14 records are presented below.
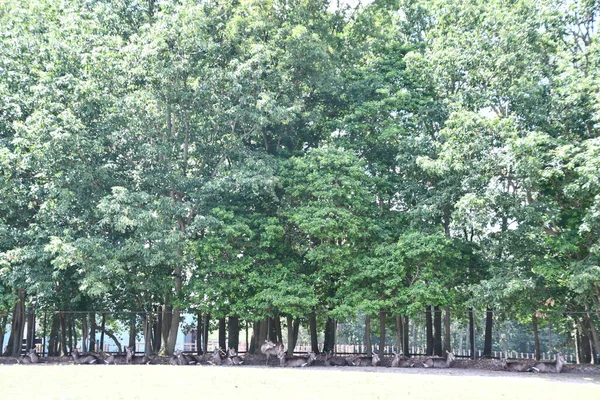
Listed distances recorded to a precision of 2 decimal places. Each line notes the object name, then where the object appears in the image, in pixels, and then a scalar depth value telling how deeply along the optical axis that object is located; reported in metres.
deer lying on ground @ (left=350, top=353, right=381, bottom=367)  21.31
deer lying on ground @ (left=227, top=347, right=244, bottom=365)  20.73
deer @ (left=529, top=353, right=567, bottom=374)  18.88
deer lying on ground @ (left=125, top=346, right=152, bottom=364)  20.91
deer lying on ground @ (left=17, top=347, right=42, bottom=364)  20.55
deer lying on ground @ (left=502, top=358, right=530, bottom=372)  19.43
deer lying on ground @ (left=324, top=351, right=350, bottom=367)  21.14
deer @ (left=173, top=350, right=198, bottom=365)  20.41
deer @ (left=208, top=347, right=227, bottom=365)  20.92
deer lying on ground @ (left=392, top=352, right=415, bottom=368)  21.05
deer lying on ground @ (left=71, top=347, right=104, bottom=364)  20.58
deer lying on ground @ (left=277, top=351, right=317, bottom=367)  20.31
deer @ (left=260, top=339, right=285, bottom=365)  20.66
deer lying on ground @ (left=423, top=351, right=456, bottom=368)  20.98
